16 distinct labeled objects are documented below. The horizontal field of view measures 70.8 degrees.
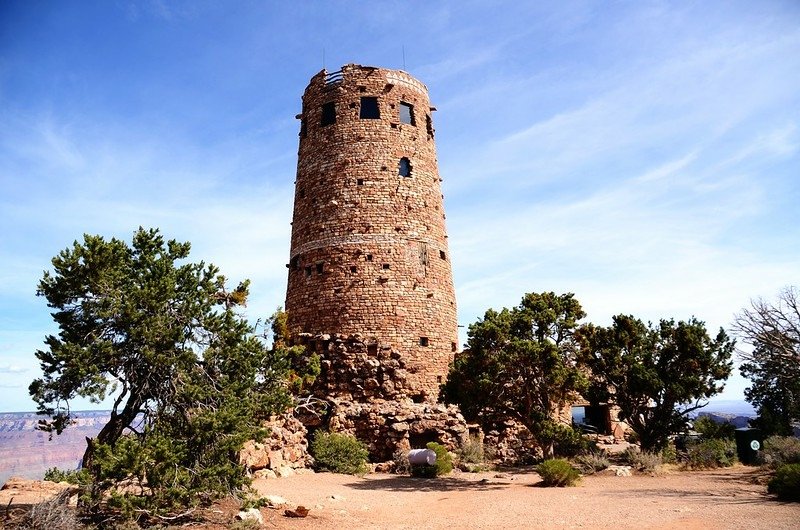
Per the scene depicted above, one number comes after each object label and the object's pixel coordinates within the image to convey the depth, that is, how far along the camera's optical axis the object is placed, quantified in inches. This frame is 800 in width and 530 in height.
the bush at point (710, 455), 815.7
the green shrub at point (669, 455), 839.1
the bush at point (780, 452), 702.5
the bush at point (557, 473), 620.7
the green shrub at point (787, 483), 492.1
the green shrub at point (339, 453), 772.6
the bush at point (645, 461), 735.7
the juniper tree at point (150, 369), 405.7
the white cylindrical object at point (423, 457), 749.9
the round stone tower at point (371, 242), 923.4
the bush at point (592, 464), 753.0
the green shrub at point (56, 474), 670.5
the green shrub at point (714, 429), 1006.8
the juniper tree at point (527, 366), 690.8
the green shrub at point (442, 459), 743.1
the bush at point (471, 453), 826.8
